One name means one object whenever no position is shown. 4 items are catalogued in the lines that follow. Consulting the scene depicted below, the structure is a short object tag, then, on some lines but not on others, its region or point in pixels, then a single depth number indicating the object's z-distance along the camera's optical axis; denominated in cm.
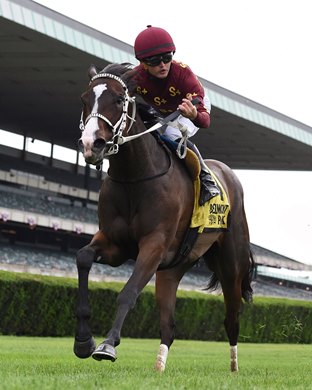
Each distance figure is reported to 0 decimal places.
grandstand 3728
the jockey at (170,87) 618
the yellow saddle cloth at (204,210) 671
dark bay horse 559
